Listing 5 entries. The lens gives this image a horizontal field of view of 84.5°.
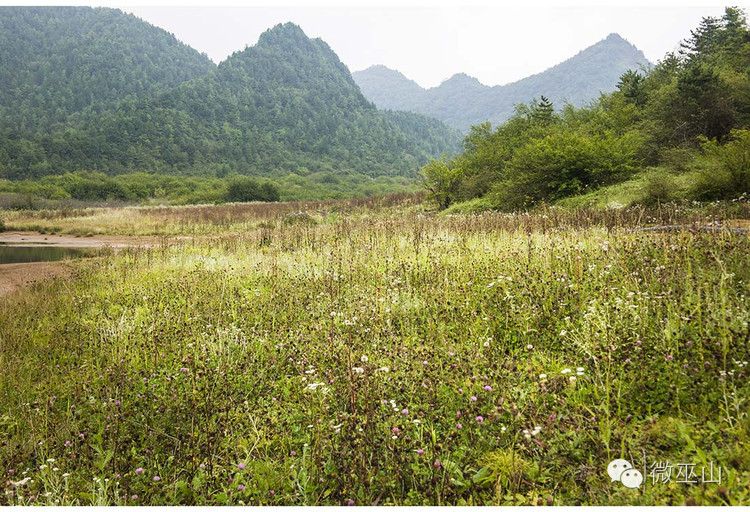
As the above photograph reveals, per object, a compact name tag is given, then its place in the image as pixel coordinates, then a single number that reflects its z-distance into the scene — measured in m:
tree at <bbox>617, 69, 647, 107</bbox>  25.34
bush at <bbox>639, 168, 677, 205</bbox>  12.13
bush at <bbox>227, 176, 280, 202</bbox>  54.53
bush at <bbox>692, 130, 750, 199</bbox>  10.89
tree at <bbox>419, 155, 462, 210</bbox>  25.95
